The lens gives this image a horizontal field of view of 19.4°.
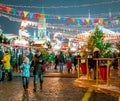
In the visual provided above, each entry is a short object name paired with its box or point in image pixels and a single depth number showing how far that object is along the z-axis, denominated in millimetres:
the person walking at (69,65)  29497
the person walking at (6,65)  20609
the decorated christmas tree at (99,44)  27991
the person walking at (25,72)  15359
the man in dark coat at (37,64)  15055
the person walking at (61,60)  31075
